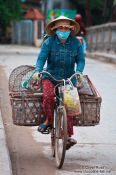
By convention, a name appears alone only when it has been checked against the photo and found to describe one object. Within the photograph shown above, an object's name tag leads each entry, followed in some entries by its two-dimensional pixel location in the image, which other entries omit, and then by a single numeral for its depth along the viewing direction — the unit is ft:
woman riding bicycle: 33.33
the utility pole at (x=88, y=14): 211.40
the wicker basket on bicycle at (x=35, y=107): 33.49
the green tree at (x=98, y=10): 225.13
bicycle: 31.72
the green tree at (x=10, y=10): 164.24
